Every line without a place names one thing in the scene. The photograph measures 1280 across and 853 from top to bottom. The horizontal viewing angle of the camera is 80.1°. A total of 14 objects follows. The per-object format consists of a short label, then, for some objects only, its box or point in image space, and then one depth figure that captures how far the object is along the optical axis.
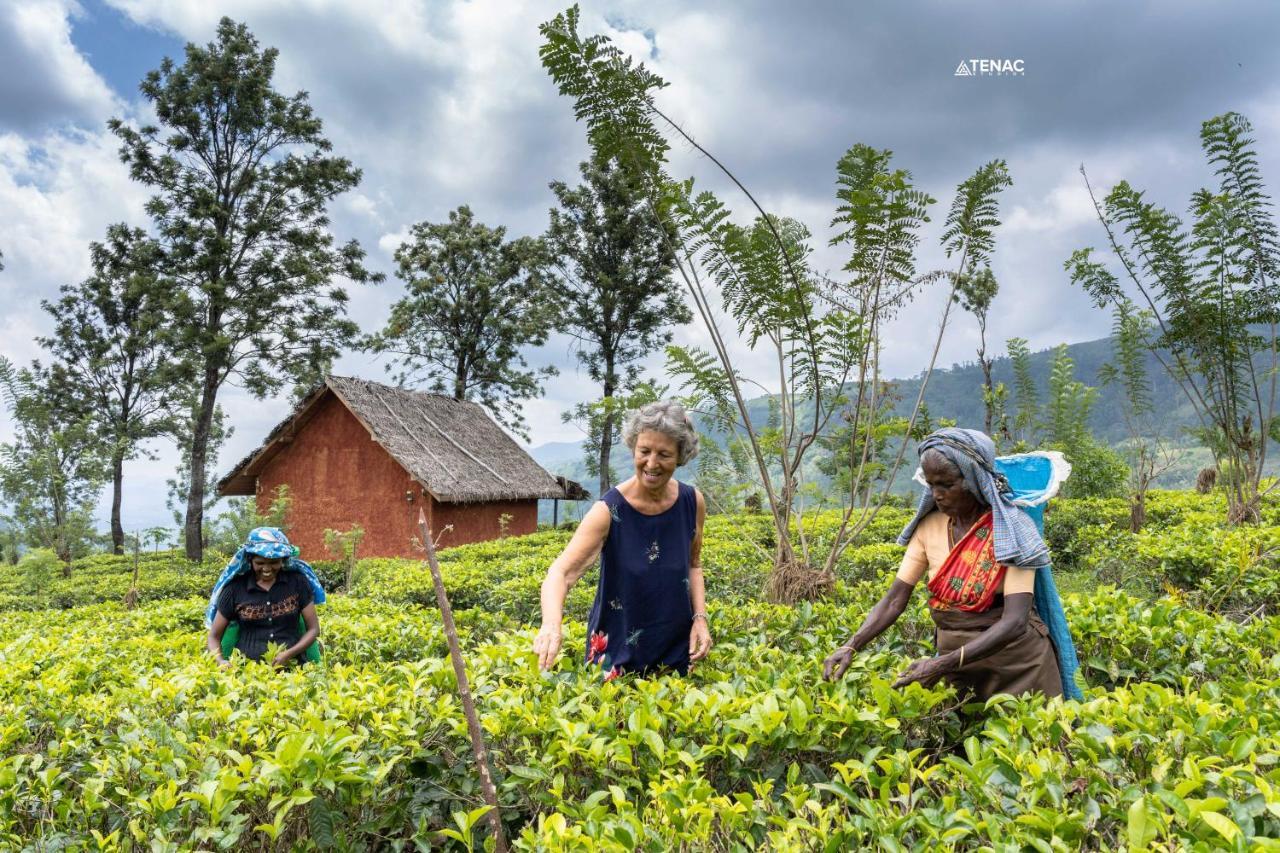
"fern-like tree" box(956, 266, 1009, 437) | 18.81
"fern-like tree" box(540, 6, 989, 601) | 6.18
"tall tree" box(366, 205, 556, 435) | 29.97
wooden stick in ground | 1.45
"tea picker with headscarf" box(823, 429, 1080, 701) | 2.63
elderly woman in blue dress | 3.19
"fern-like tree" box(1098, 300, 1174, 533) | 11.71
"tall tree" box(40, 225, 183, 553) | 26.77
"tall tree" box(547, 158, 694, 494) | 29.59
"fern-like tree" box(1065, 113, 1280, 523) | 9.45
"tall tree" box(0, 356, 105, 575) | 21.27
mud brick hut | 19.09
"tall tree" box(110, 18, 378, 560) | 20.95
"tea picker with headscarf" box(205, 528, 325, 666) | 4.88
